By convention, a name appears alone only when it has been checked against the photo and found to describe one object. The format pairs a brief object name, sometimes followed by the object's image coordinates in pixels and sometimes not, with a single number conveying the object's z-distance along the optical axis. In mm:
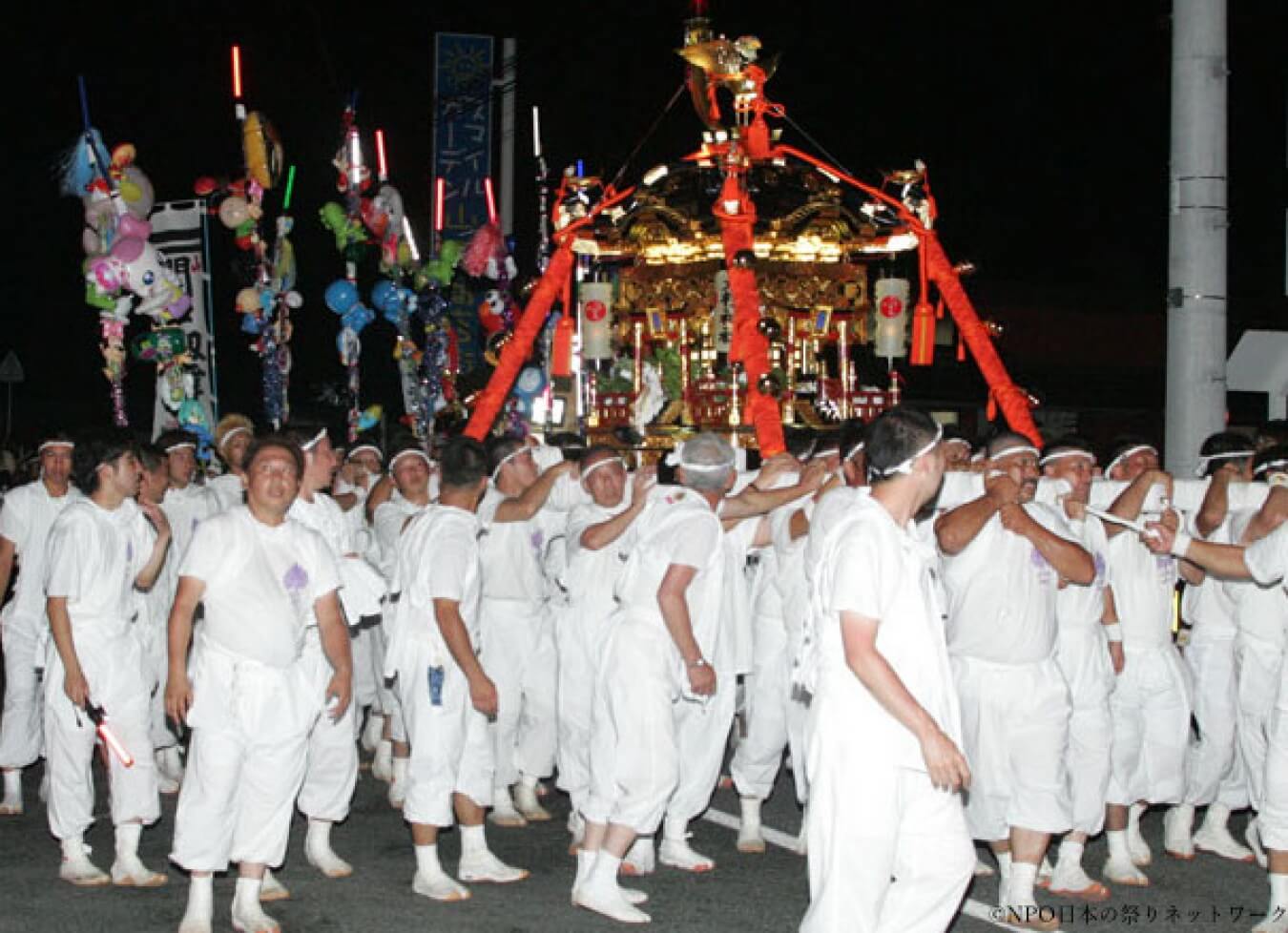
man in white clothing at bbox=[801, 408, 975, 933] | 4781
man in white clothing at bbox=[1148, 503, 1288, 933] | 6051
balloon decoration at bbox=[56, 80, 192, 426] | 14953
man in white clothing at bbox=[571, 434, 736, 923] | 6602
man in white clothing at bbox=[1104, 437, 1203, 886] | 7312
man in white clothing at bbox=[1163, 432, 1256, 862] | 7730
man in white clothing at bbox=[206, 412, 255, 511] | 8461
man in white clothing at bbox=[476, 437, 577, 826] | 8672
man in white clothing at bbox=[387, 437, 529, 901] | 6809
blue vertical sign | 19016
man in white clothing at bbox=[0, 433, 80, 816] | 8672
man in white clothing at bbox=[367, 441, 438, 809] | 8344
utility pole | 9914
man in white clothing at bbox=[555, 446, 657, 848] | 8258
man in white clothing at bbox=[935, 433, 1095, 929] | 6438
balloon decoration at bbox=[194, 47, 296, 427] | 15203
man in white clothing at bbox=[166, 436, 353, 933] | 6035
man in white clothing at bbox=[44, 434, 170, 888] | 7027
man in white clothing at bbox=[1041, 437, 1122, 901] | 6930
